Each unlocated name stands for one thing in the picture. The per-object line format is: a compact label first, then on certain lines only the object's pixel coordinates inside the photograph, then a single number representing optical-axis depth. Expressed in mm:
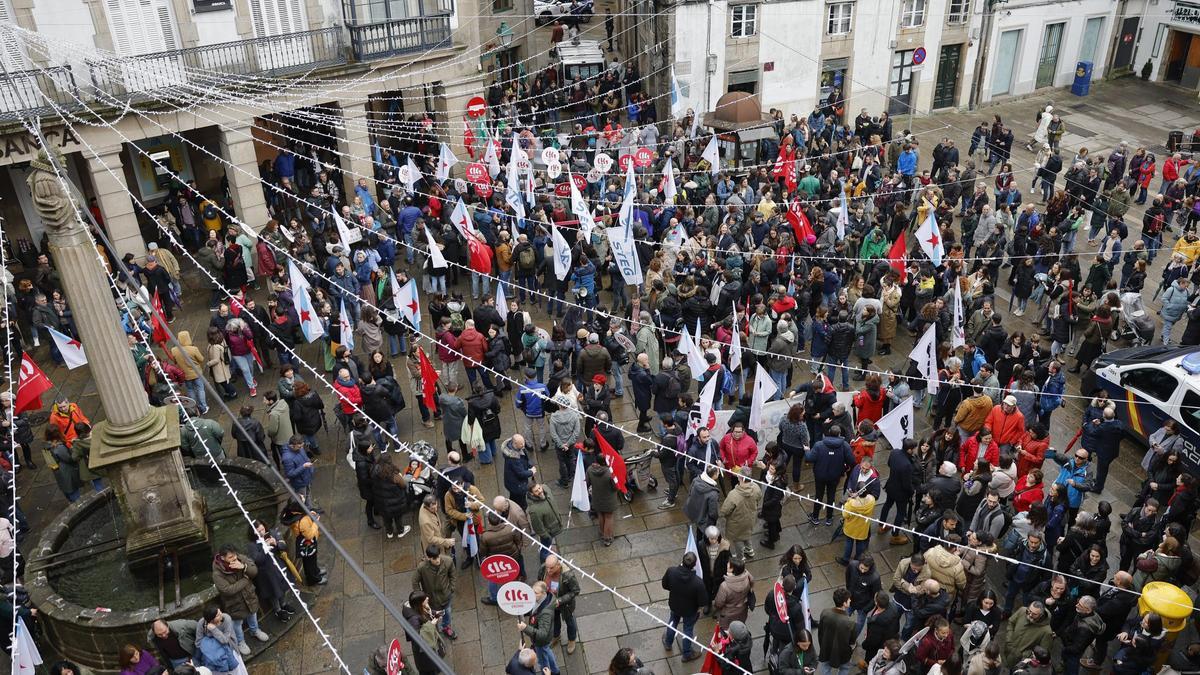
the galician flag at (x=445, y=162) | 22734
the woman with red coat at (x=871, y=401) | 13618
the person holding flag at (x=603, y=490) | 12422
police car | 13531
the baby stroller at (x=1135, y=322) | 16281
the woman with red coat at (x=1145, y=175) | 24047
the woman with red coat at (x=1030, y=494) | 12117
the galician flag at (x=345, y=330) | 15344
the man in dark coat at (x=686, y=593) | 10453
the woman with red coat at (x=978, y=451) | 12523
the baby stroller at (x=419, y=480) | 13227
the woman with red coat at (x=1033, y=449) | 12672
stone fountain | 10531
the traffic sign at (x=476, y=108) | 25812
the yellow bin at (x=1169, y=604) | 9648
